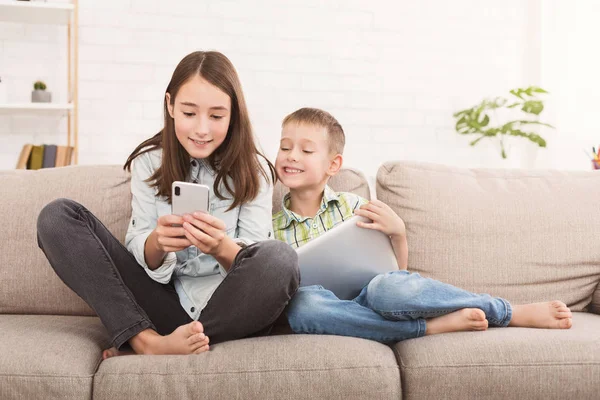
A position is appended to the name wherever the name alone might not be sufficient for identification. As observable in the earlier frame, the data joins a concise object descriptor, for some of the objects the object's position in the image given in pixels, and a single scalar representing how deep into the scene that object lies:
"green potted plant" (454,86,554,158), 3.47
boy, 1.50
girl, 1.43
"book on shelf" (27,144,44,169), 3.08
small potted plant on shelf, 3.17
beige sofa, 1.31
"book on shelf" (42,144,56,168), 3.10
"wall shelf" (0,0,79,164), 3.05
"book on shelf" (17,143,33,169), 3.07
